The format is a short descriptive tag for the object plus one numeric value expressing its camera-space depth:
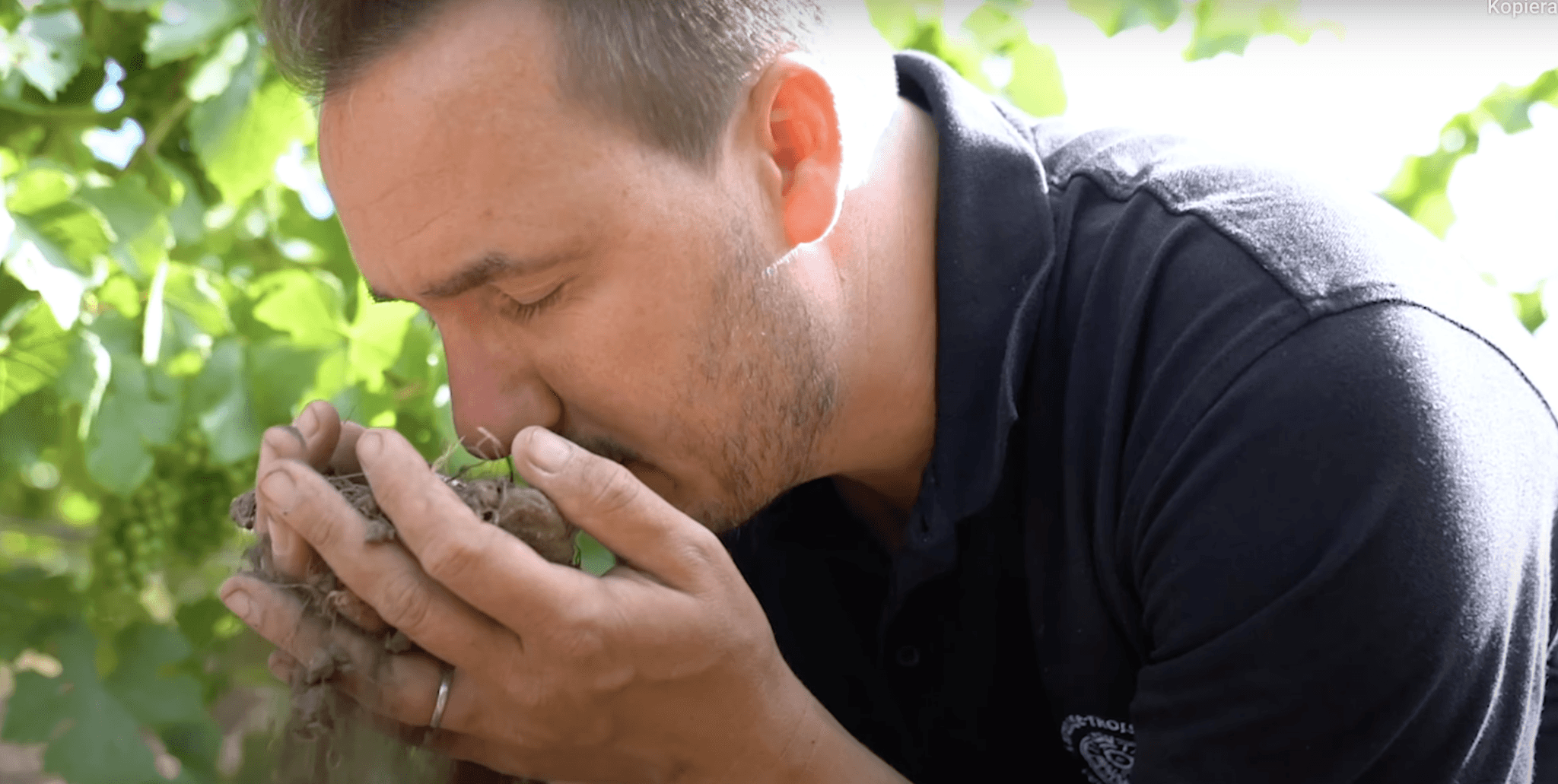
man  0.61
